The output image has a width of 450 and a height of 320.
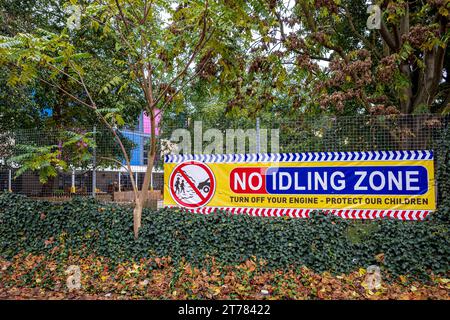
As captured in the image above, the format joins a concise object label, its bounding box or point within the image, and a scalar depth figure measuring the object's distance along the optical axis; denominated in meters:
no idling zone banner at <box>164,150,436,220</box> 6.29
